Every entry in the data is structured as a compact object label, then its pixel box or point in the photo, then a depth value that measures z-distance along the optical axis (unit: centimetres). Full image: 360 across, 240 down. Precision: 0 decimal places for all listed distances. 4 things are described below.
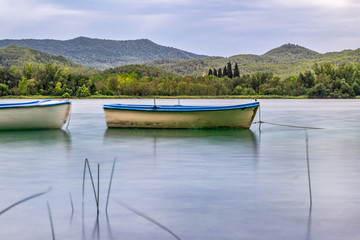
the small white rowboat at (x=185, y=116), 2736
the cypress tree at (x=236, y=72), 16375
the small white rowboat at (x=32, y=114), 2748
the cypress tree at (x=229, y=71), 16750
